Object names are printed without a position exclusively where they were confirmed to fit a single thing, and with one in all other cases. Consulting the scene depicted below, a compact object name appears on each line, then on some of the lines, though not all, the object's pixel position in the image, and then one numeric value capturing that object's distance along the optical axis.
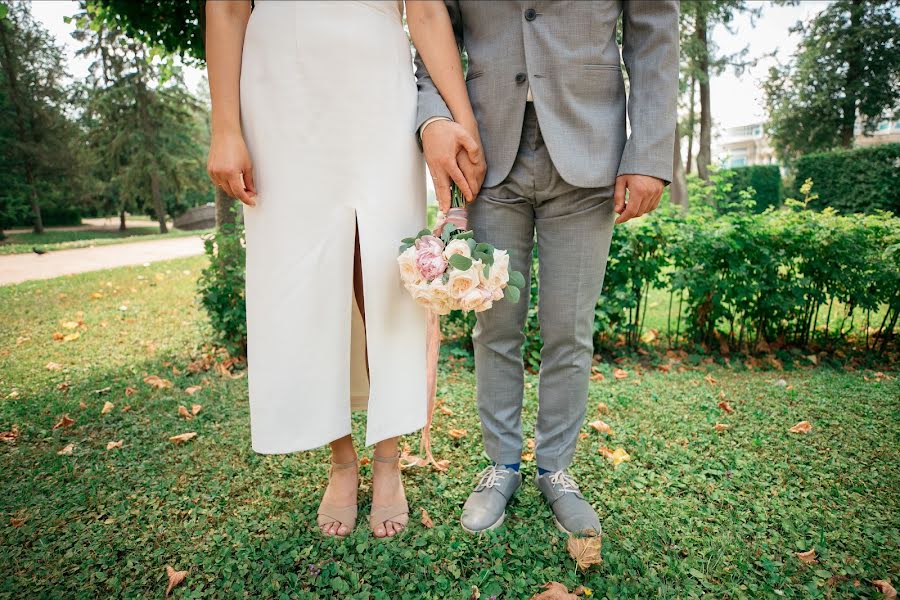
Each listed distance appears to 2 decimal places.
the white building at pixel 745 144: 52.03
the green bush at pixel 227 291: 3.49
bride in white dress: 1.44
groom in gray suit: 1.54
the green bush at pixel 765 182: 15.62
